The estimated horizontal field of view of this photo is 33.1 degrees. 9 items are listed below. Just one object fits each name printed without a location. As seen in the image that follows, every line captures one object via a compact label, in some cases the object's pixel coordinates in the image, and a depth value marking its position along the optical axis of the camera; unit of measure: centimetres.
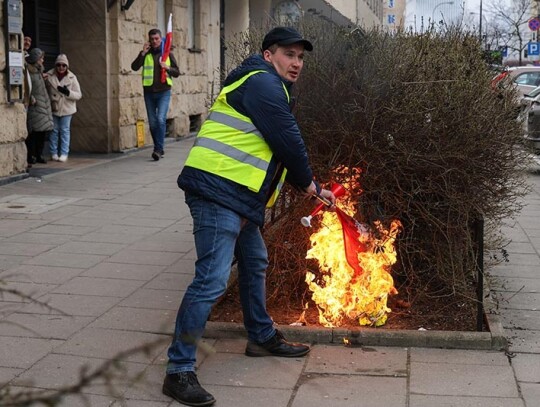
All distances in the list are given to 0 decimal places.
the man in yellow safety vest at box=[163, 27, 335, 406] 431
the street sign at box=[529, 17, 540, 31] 4566
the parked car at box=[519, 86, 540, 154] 1474
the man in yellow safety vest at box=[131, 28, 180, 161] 1413
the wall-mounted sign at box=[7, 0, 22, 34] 1112
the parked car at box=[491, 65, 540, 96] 2592
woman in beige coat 1330
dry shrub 517
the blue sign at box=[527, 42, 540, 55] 4740
